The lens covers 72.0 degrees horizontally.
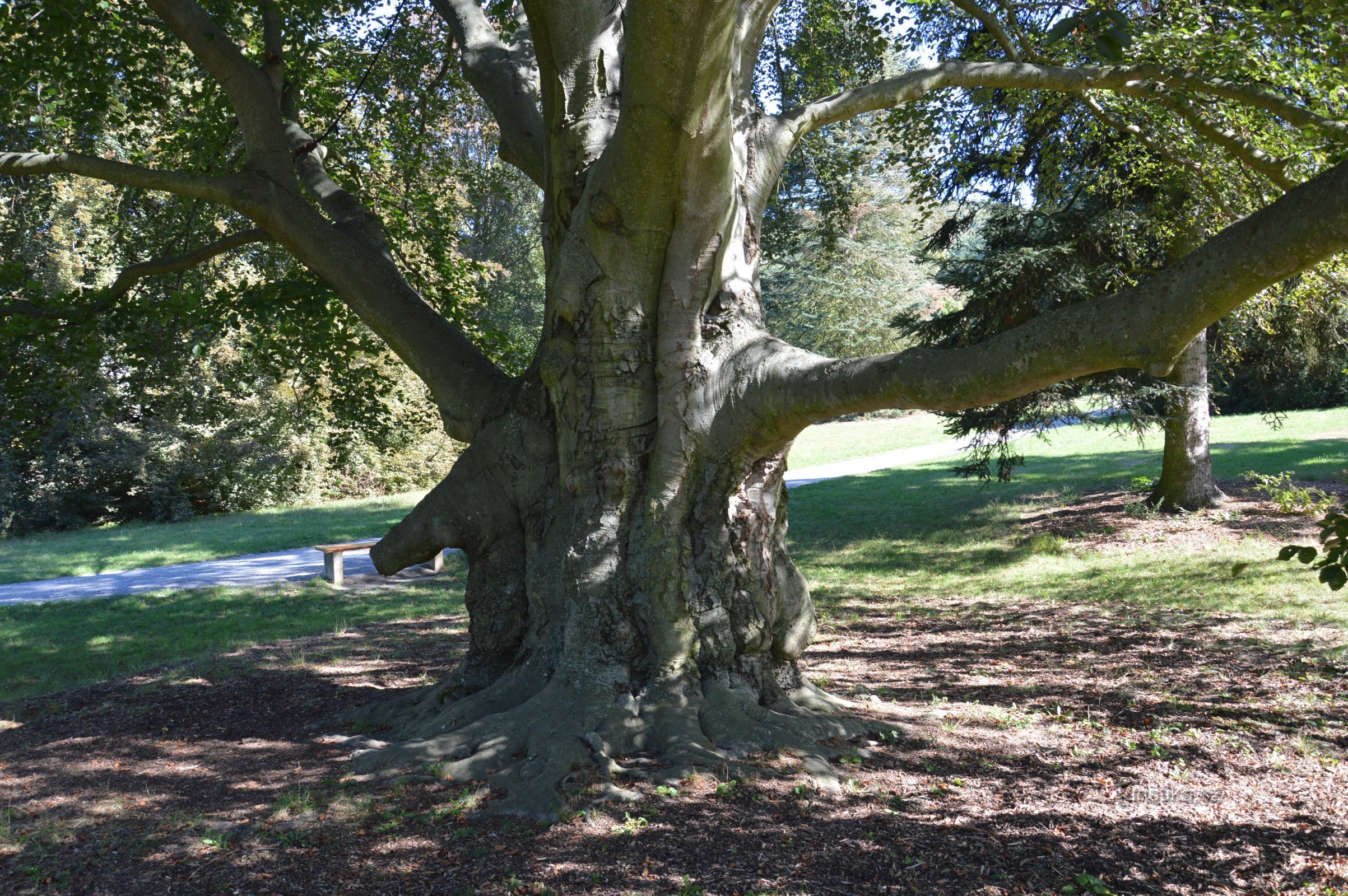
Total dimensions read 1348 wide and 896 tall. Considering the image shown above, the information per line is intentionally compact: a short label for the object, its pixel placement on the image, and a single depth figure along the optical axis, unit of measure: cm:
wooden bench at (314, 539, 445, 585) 1172
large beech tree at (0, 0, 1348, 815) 390
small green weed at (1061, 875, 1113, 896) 324
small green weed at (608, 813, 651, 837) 384
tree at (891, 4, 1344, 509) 636
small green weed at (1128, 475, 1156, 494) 1347
